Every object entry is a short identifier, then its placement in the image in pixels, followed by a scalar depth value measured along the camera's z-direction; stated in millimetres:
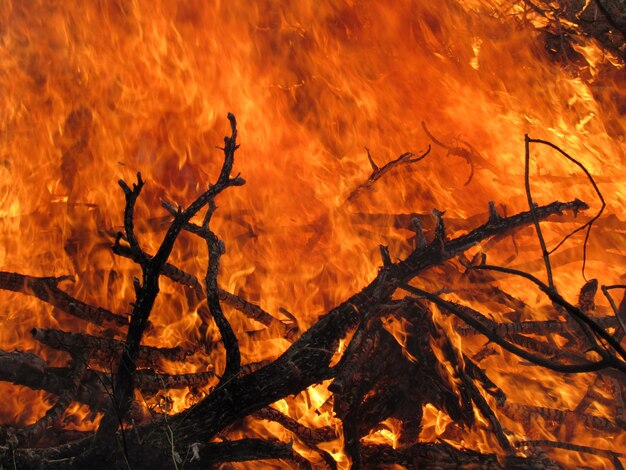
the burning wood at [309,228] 3230
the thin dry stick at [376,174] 5199
